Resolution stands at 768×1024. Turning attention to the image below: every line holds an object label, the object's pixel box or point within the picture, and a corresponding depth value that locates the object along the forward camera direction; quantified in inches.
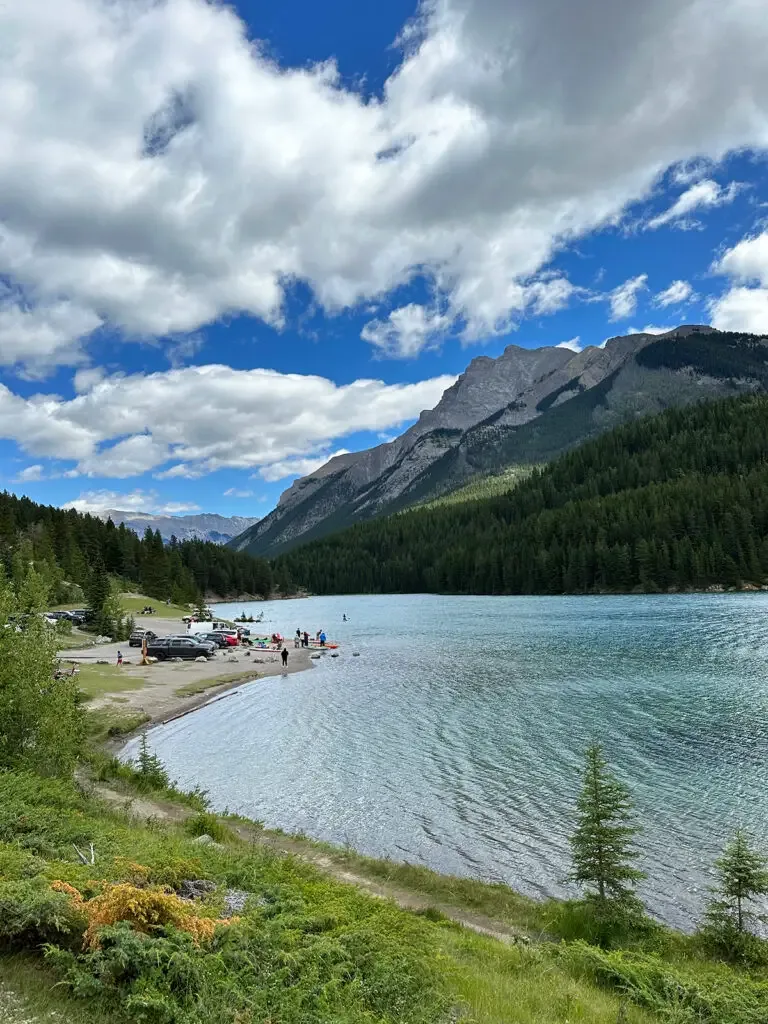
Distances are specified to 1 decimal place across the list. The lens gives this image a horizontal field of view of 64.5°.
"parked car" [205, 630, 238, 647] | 3506.4
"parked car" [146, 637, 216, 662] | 2849.4
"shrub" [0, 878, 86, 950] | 343.3
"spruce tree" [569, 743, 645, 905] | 608.1
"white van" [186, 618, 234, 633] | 3878.0
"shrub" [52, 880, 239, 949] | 350.0
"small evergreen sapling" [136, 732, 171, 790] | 1016.2
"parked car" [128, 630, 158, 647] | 3014.0
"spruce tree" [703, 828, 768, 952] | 555.5
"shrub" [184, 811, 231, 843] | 769.6
